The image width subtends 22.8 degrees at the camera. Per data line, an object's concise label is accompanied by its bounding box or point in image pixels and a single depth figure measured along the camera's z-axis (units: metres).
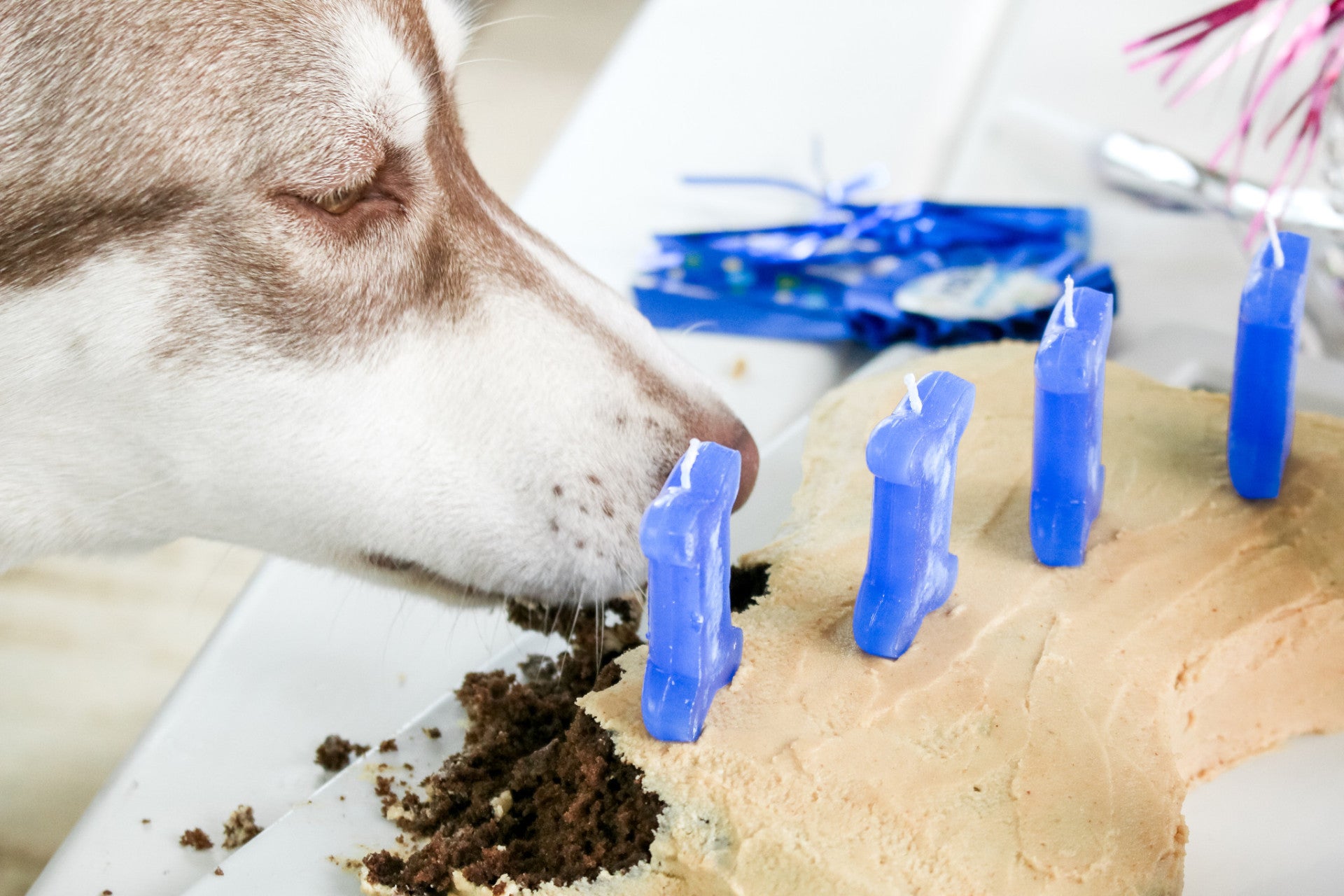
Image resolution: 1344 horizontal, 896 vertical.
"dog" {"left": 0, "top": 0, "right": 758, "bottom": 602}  0.63
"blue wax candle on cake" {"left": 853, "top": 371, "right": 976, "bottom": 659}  0.60
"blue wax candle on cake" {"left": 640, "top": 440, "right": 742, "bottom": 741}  0.59
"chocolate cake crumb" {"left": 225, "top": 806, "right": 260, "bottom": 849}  0.64
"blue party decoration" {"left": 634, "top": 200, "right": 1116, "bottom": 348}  0.81
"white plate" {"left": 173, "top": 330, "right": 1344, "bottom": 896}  0.62
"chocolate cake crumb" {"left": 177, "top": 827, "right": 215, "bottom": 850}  0.64
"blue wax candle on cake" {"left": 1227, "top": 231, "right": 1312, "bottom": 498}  0.65
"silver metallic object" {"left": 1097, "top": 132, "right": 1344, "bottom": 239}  0.82
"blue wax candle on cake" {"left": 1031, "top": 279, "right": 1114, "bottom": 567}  0.62
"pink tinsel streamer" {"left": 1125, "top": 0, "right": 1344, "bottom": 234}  0.68
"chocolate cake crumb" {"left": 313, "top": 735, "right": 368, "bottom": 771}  0.66
